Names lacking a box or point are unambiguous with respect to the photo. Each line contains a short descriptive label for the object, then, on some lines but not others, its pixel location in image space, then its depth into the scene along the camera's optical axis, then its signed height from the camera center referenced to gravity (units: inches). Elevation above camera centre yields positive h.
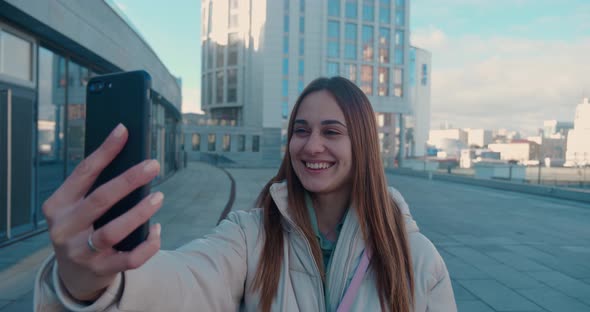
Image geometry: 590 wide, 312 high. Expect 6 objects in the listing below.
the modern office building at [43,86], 239.6 +37.7
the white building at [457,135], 7474.9 +305.0
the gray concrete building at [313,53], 1975.9 +493.8
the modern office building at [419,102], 3927.2 +526.3
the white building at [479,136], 6914.4 +275.6
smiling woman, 32.6 -14.2
